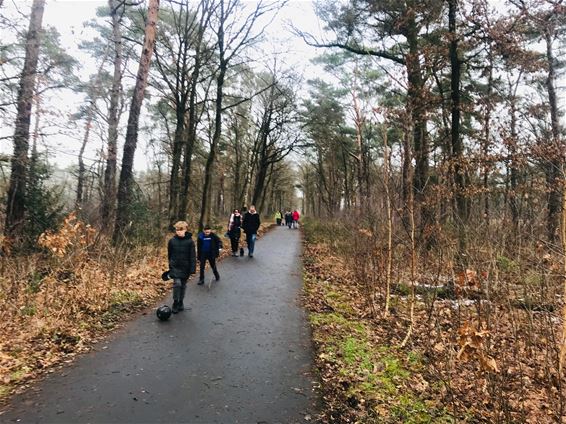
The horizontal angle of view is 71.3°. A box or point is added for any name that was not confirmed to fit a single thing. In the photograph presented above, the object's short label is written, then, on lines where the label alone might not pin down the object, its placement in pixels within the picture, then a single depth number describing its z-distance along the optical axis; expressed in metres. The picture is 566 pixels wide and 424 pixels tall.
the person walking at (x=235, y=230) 14.13
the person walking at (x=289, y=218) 37.72
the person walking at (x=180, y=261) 7.25
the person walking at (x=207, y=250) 9.77
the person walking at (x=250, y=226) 14.48
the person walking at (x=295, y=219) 38.17
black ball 6.80
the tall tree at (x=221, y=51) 16.83
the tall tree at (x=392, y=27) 11.68
